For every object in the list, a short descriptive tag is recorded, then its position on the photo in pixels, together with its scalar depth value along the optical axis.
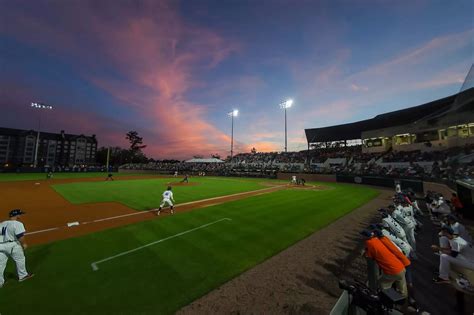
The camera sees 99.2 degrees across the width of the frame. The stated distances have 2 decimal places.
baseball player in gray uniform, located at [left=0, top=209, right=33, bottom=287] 5.54
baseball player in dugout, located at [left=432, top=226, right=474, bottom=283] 5.11
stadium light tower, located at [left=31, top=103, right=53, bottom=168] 47.59
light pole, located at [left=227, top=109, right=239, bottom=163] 55.88
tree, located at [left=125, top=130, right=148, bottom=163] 113.88
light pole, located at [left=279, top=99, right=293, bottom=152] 47.87
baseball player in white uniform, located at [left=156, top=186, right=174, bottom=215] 13.42
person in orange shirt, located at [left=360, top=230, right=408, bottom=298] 4.43
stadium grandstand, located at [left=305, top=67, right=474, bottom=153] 12.48
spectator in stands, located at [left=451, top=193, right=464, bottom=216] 12.49
